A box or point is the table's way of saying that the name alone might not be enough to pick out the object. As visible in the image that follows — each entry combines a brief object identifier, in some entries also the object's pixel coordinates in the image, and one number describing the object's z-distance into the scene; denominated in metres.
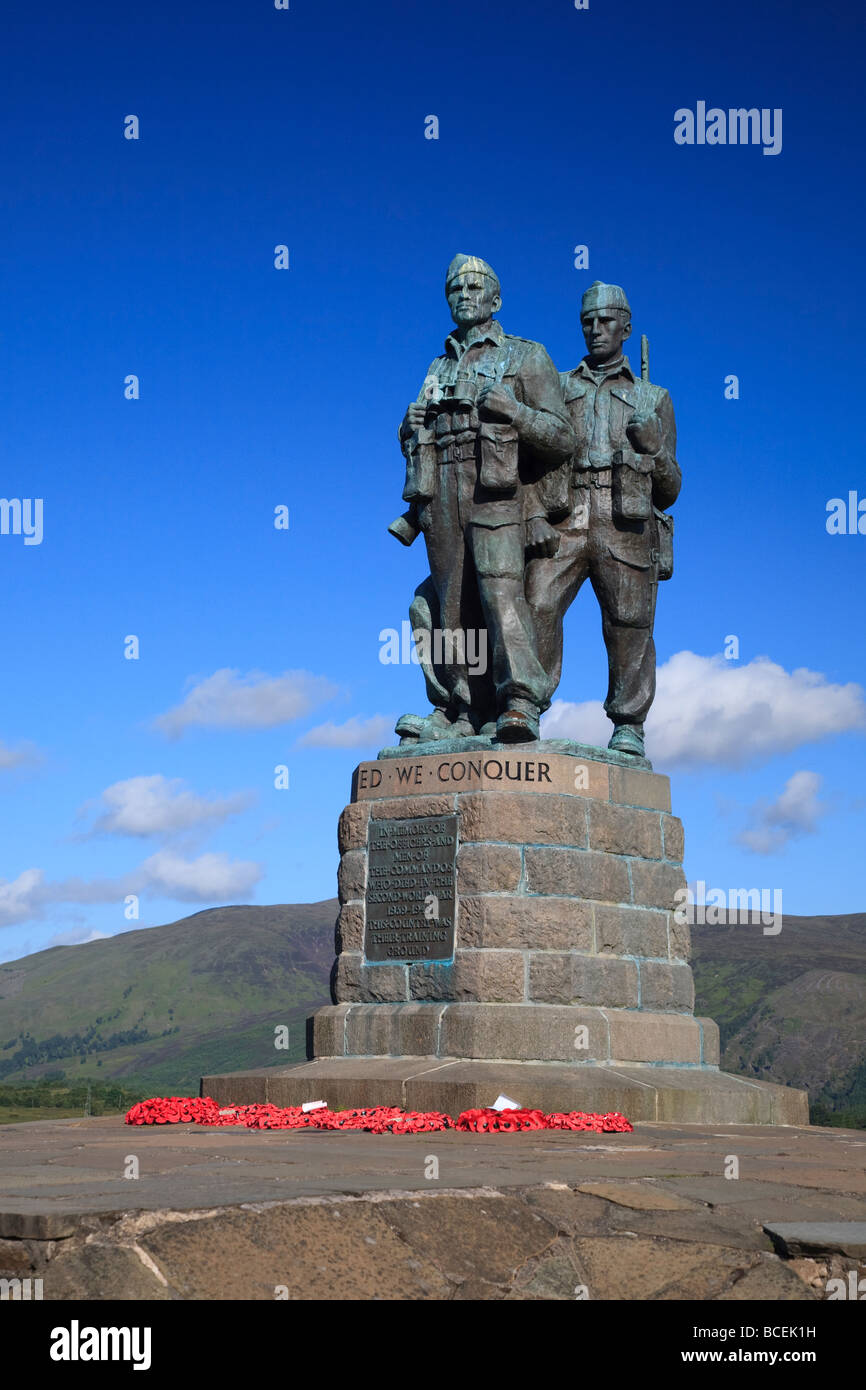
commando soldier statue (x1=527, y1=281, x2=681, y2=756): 11.81
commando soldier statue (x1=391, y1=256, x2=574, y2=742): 11.24
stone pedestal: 9.73
